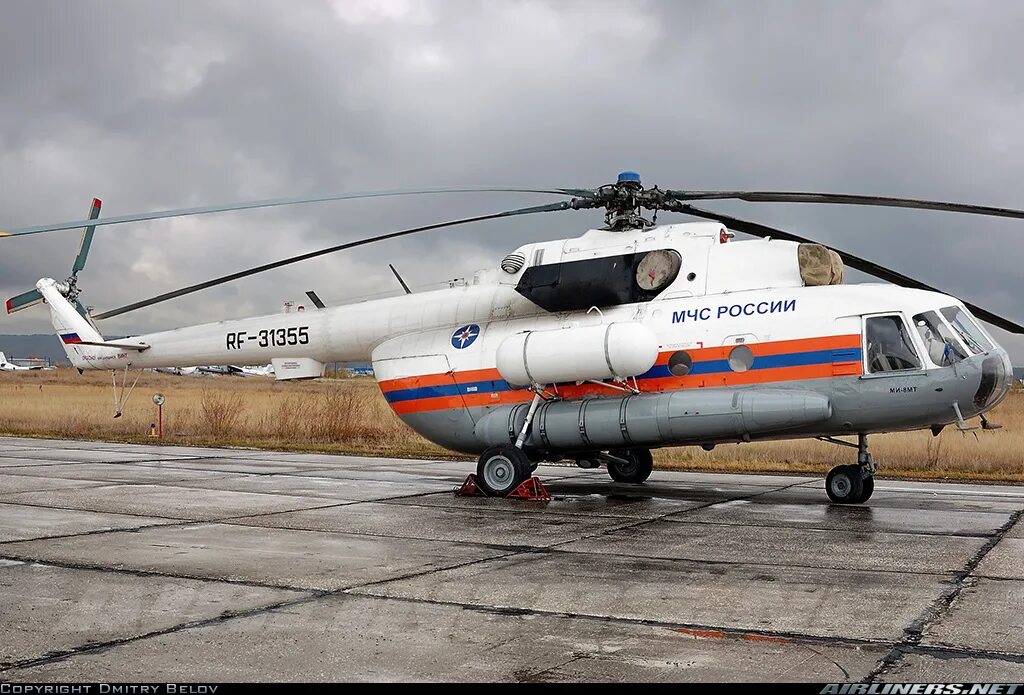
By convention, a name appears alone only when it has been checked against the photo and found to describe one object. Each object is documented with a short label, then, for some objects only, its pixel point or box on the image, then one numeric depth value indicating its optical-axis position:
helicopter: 12.48
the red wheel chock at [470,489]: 14.62
